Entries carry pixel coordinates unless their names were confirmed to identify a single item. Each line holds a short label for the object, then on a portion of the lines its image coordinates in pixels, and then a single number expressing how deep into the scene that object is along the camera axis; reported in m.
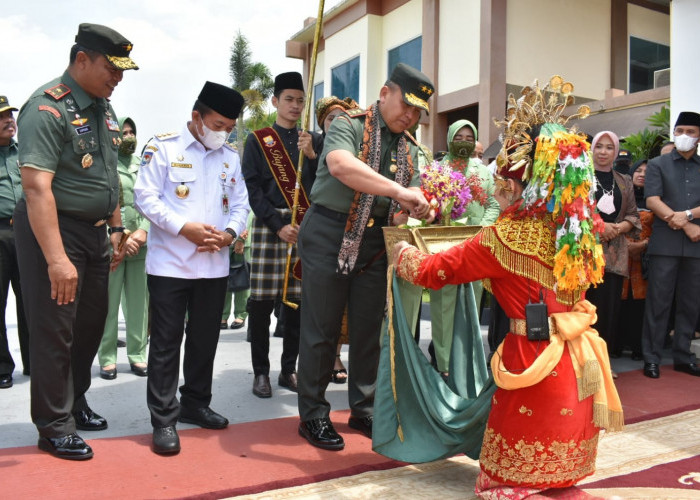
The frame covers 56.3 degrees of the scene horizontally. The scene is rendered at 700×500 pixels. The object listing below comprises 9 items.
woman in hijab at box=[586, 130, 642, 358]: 5.43
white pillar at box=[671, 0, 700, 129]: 6.80
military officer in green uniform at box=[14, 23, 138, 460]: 3.09
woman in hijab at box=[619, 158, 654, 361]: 6.08
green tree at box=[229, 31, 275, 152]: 40.94
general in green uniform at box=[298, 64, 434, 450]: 3.49
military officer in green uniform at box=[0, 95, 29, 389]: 4.73
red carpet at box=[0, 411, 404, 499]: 2.88
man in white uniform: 3.49
